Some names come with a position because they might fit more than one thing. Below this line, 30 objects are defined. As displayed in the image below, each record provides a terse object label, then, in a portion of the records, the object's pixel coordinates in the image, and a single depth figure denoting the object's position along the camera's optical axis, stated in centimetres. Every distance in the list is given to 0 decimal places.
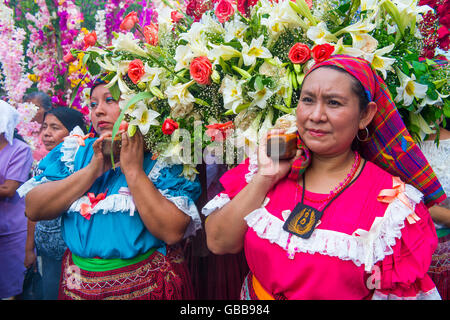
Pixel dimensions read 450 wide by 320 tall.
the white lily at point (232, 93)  177
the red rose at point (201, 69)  176
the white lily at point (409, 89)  171
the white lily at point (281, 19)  174
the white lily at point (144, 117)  191
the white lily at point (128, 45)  196
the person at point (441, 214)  213
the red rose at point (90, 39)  208
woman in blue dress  196
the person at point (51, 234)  298
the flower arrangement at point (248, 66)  173
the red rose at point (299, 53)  172
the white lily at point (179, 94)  183
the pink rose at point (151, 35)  201
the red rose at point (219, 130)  186
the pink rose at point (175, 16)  207
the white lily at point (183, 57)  182
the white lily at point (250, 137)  183
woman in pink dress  141
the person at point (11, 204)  318
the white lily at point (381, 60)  164
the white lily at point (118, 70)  198
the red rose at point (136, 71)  189
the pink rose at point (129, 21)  208
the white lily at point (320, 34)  170
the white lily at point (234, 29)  182
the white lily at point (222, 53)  177
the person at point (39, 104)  386
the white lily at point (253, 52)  175
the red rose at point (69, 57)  224
